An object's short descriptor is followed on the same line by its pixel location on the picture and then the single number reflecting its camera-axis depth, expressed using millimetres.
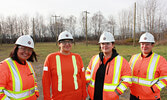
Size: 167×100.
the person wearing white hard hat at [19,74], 2117
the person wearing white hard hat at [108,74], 2567
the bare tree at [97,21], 65375
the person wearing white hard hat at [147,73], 2760
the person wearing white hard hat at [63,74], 2713
